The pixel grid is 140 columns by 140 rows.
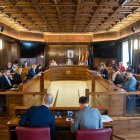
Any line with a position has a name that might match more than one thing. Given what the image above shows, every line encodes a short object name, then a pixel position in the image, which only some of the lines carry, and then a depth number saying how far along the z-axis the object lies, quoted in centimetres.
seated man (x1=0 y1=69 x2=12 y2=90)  424
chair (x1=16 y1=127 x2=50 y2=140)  186
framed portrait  1118
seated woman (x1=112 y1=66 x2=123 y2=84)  515
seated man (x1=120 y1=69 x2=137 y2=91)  377
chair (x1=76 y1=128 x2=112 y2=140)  180
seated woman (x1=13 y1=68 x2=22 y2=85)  504
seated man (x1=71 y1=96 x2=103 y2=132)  193
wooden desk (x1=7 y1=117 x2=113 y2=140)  227
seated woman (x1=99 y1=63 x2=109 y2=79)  632
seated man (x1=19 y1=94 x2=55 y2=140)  196
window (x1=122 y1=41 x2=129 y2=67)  838
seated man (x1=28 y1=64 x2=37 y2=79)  590
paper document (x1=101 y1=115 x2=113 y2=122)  232
